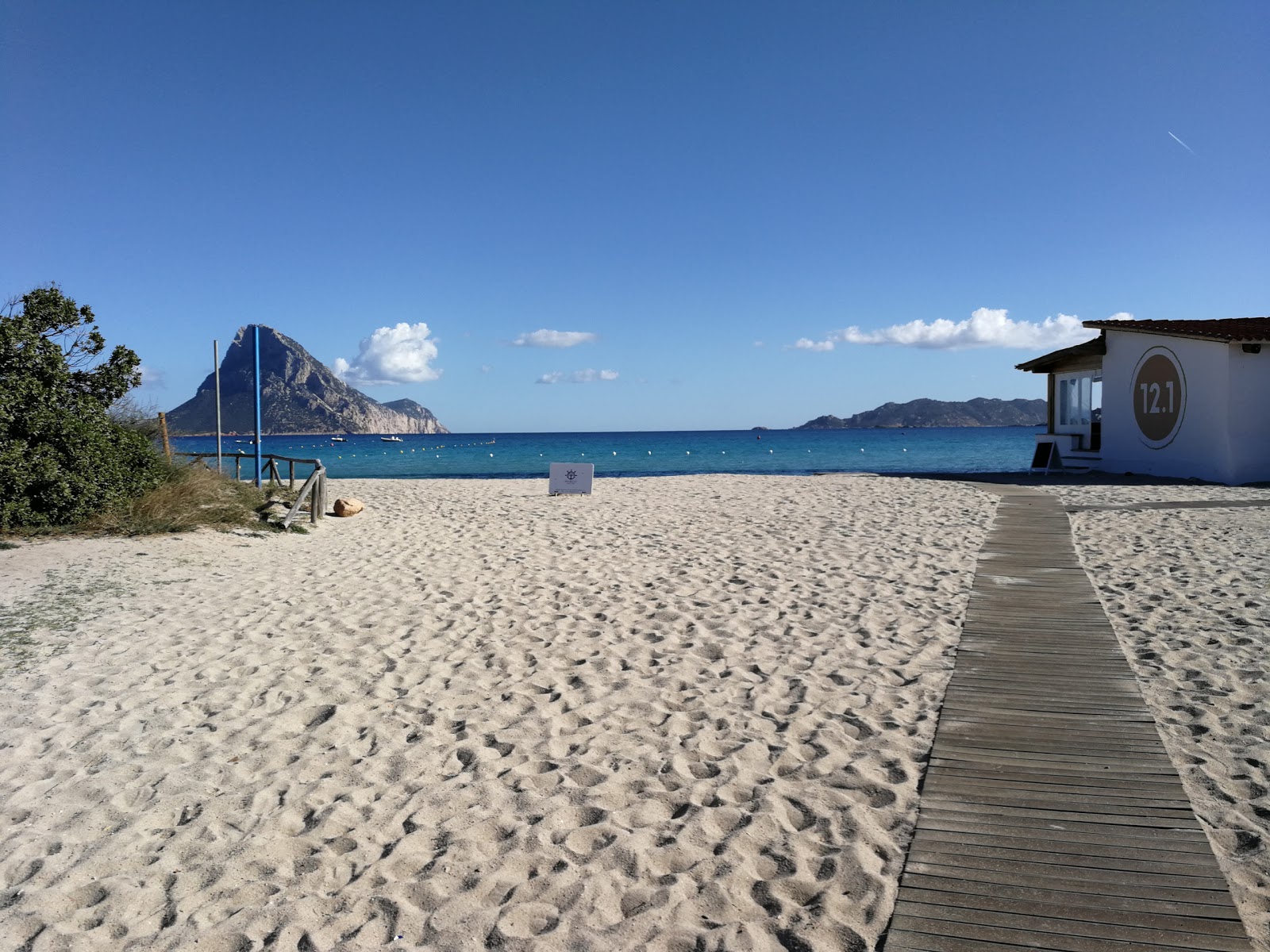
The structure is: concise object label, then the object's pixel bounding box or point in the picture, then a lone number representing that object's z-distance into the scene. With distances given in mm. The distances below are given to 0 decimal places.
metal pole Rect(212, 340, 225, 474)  13720
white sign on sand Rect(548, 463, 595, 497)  17344
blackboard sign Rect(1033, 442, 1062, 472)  20688
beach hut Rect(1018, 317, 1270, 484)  15523
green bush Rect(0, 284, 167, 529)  9523
